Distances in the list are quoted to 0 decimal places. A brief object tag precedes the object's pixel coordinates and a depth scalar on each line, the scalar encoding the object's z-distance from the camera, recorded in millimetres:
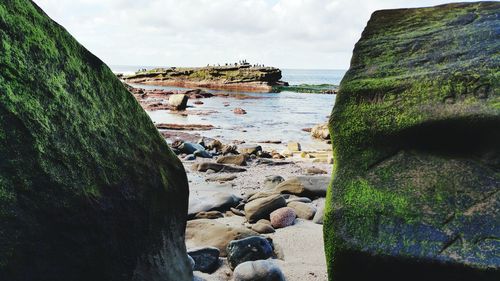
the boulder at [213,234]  3725
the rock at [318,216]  4526
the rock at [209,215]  4708
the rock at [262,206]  4645
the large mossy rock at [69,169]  1597
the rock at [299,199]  5270
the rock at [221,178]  7086
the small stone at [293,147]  11863
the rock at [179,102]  24078
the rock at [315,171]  7898
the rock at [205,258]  3227
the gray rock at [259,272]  2855
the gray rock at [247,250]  3283
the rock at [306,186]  5664
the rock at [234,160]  8656
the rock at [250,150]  10164
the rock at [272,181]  6424
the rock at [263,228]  4207
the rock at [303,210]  4699
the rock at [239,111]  23620
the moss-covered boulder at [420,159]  2125
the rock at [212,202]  4934
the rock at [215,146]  11109
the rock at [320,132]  14500
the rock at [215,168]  7886
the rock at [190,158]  9133
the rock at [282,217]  4410
